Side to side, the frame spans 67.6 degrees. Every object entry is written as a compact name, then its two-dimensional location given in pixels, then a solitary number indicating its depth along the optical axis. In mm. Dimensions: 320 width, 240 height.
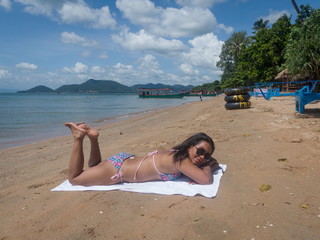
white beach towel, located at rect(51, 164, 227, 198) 2705
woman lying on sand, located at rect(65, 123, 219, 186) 2818
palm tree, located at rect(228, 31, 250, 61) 47562
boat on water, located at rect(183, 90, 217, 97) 58050
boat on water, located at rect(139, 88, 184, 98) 51156
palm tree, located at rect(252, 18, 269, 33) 42281
